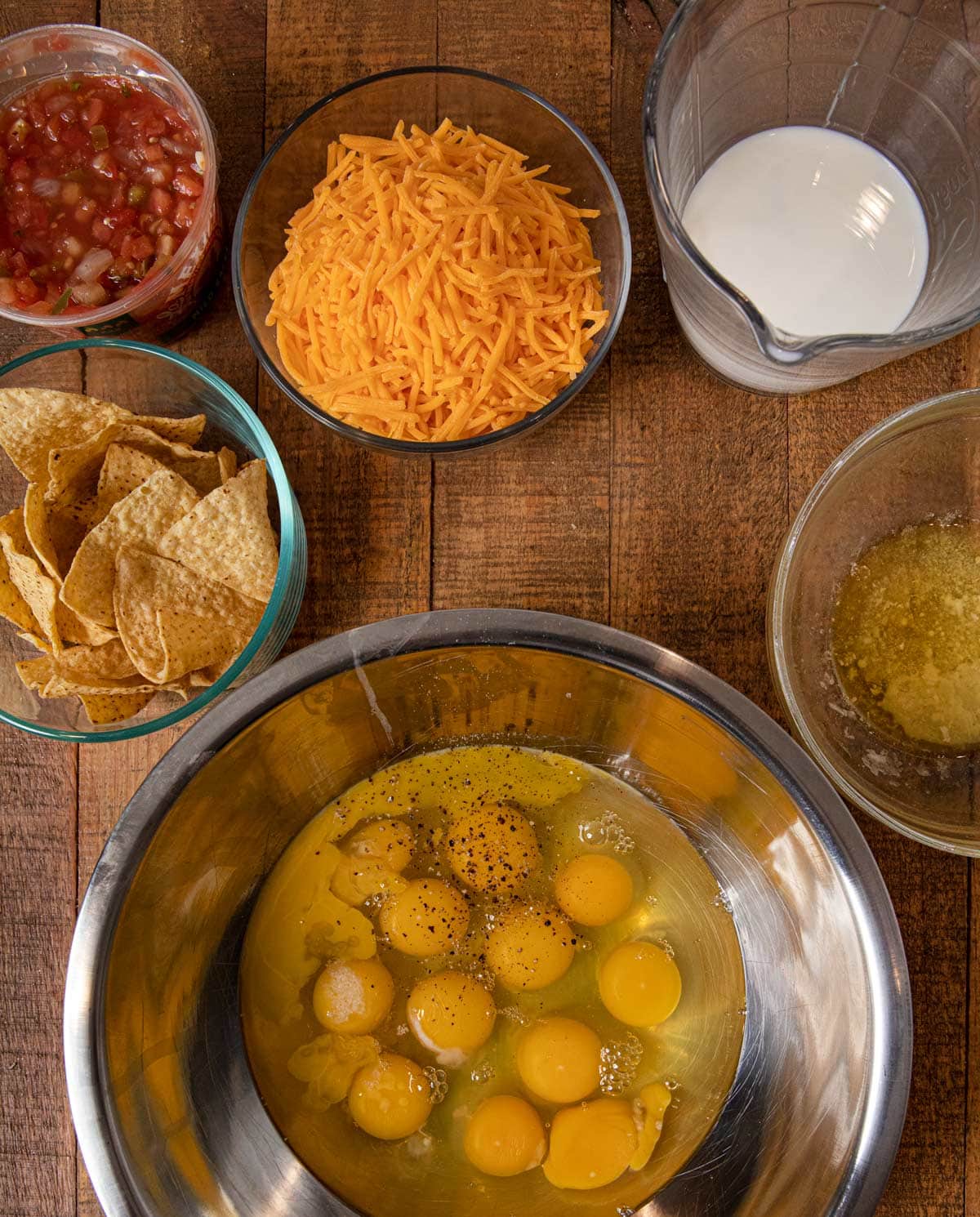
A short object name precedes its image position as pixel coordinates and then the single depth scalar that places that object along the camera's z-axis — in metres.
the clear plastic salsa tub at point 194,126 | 0.56
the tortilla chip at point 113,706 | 0.56
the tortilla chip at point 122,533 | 0.55
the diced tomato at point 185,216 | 0.57
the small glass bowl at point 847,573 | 0.57
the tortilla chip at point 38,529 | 0.55
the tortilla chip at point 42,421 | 0.56
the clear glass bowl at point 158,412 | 0.56
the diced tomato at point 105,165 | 0.57
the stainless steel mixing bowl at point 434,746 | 0.53
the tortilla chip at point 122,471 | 0.57
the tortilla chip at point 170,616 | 0.55
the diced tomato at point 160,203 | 0.57
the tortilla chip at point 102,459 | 0.56
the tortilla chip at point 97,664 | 0.55
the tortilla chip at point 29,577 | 0.55
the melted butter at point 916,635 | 0.58
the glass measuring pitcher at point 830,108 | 0.54
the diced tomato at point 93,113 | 0.58
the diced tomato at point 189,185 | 0.57
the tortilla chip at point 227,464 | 0.58
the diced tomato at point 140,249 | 0.57
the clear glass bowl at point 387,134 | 0.57
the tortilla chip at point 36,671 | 0.57
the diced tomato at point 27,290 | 0.57
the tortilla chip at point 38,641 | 0.57
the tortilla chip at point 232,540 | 0.56
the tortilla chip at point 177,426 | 0.57
